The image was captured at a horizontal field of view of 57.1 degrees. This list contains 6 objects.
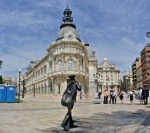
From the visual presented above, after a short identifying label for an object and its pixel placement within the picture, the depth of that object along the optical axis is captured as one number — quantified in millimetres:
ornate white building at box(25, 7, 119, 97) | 29462
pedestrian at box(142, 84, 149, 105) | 11783
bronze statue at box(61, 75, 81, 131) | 4597
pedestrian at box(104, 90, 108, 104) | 13386
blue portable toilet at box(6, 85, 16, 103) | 15021
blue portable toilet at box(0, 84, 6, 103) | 14768
